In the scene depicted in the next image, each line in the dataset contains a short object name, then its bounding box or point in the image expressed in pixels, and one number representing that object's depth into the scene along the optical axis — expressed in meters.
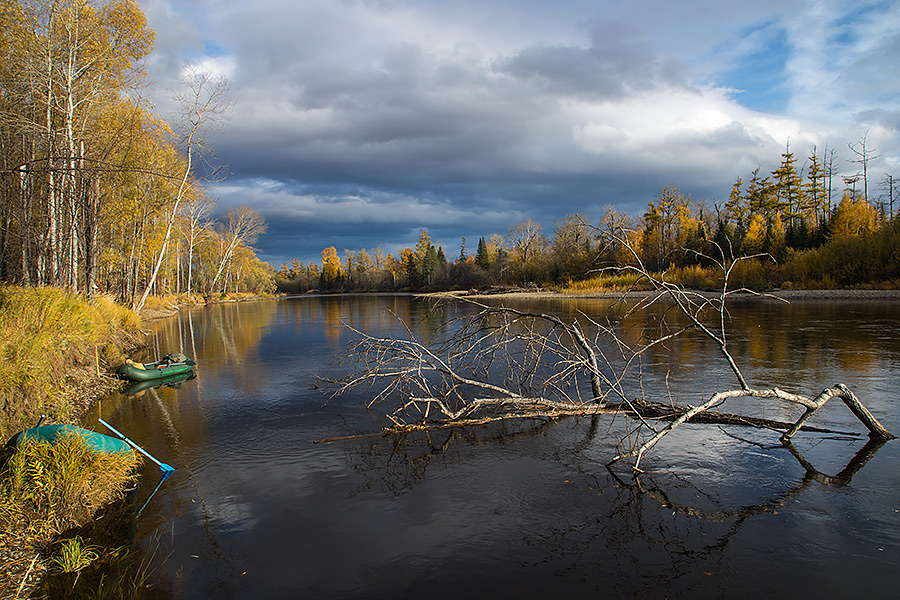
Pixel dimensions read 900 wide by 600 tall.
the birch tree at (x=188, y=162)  24.31
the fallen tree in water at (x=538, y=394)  7.32
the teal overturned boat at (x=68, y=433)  5.99
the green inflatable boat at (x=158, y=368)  13.12
